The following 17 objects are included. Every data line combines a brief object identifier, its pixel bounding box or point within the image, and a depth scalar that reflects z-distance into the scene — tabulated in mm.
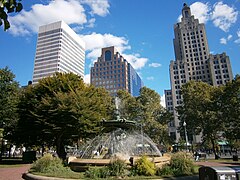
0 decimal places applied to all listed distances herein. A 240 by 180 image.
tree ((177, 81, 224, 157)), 37812
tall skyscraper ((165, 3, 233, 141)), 108125
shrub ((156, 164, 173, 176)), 11438
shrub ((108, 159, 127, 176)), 11005
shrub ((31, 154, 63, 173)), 12703
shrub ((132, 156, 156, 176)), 11289
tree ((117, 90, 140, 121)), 43747
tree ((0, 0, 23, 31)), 3022
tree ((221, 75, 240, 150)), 35062
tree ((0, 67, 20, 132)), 29797
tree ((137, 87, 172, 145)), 42969
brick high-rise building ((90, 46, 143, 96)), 137375
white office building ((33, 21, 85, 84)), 130625
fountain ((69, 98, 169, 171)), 16625
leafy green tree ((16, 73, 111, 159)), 23719
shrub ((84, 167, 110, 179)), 10809
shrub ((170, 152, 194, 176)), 11953
